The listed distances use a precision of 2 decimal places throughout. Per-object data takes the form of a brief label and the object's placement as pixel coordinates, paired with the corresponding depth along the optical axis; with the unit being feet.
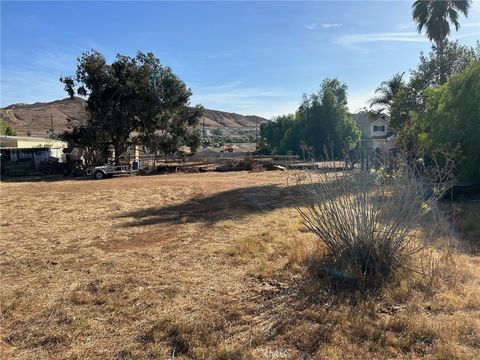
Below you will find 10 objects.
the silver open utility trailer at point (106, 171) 84.58
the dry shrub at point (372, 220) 16.16
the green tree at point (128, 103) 91.15
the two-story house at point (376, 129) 185.72
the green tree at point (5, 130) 175.55
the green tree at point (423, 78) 88.02
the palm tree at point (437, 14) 79.77
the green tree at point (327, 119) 131.95
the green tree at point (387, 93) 151.83
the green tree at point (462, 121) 40.96
